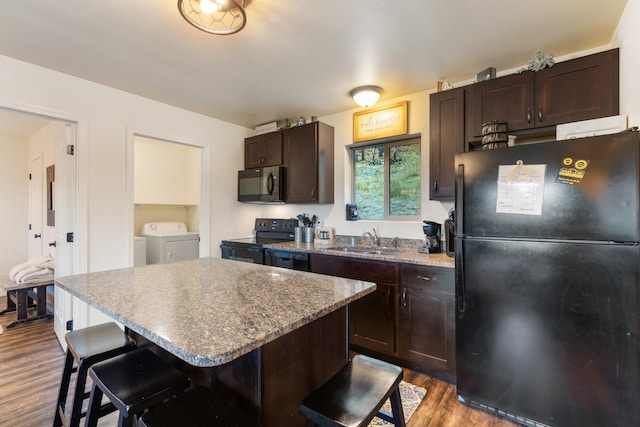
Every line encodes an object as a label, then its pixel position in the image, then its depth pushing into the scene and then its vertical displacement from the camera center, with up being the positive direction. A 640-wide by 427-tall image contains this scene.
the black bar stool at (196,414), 0.89 -0.63
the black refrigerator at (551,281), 1.45 -0.38
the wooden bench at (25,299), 3.30 -1.01
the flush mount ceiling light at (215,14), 1.55 +1.08
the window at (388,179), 3.05 +0.35
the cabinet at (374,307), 2.40 -0.79
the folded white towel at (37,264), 3.46 -0.62
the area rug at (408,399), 1.83 -1.25
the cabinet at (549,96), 1.89 +0.81
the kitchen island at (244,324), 0.84 -0.35
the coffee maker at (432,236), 2.57 -0.22
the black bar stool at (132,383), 1.02 -0.63
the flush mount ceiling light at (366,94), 2.74 +1.09
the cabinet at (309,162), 3.27 +0.56
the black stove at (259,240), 3.35 -0.36
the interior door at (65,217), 2.61 -0.05
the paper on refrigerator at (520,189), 1.64 +0.13
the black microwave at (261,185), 3.49 +0.33
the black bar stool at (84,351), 1.32 -0.66
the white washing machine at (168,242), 4.30 -0.45
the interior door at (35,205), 4.20 +0.09
